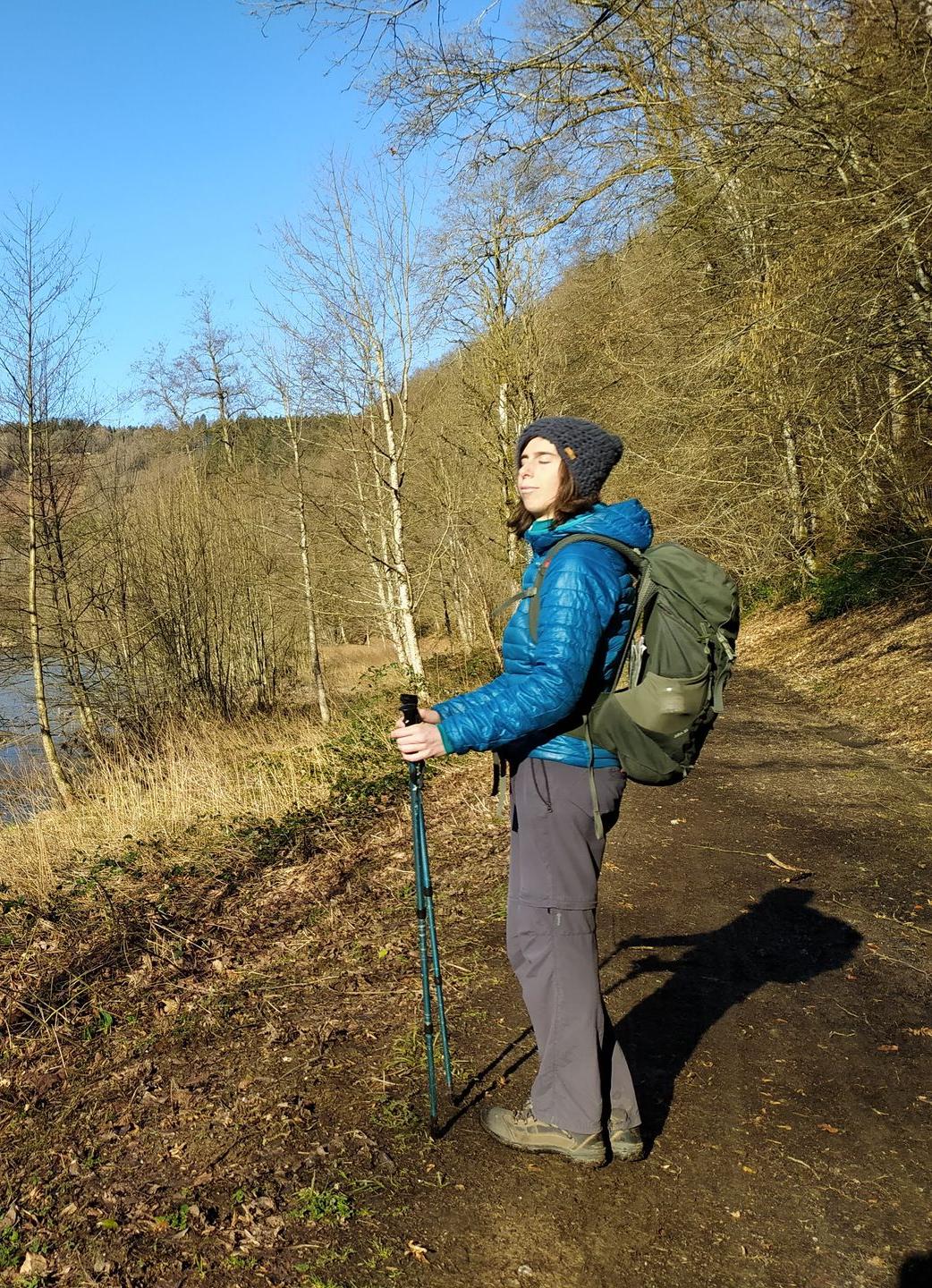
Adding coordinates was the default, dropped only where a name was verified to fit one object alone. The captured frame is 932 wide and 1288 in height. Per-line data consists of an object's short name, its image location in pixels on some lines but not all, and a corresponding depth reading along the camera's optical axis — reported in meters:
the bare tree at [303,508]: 21.51
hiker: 2.37
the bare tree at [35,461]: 15.41
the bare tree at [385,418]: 14.05
